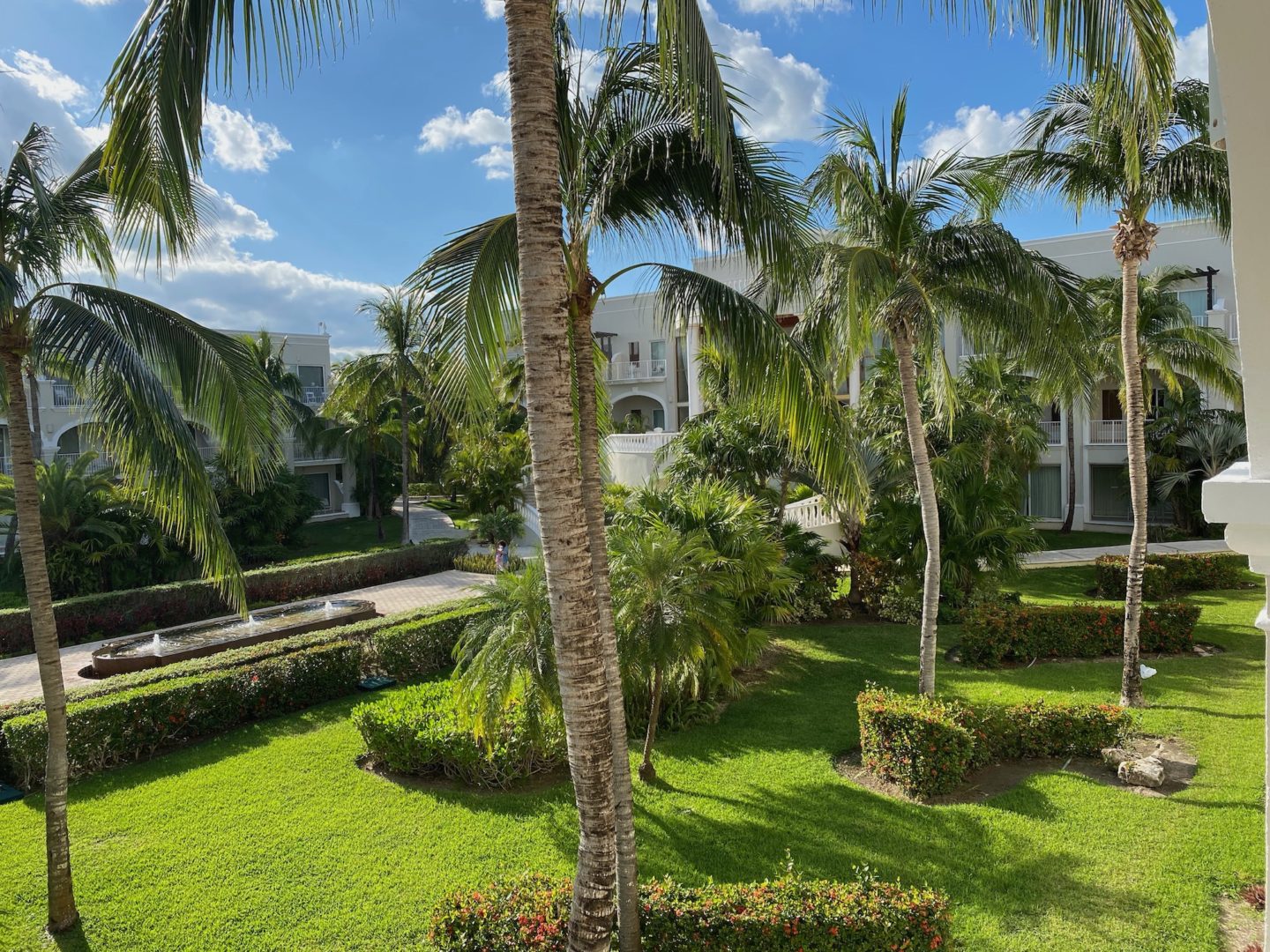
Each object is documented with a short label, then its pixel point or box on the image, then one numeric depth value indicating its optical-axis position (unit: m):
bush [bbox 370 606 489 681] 13.70
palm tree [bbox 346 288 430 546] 27.97
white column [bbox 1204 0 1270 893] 2.39
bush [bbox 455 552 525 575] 25.09
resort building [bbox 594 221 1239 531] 25.77
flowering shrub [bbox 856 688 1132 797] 8.53
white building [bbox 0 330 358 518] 35.22
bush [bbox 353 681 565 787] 9.25
